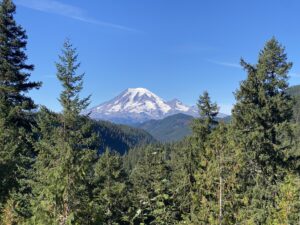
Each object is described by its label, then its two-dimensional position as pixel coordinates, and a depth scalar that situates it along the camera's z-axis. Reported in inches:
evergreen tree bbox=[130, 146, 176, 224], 545.9
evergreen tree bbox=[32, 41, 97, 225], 451.2
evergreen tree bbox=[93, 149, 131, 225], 1247.1
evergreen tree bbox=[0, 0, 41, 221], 861.8
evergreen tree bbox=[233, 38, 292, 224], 1021.2
